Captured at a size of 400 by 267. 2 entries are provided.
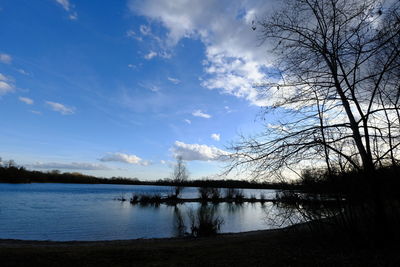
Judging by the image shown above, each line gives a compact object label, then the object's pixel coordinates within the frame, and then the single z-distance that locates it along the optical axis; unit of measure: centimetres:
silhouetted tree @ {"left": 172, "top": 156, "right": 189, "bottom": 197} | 4553
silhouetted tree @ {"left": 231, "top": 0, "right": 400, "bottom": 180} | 597
